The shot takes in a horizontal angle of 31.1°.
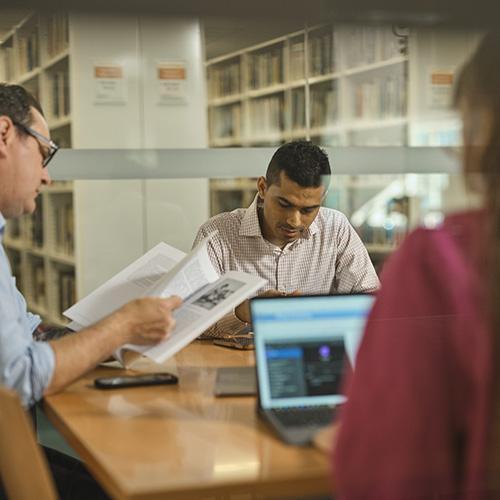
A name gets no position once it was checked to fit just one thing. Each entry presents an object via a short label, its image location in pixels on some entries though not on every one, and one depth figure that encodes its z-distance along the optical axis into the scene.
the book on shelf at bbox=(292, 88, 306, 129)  3.90
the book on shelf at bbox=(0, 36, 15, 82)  3.37
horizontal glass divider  3.65
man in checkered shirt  2.72
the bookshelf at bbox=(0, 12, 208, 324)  3.74
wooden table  1.22
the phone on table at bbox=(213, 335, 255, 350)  2.25
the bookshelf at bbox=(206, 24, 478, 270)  3.12
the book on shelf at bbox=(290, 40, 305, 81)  3.42
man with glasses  1.66
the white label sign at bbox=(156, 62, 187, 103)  3.87
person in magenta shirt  0.85
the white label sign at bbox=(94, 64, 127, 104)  3.81
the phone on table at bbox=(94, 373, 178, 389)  1.84
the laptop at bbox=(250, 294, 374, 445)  1.56
